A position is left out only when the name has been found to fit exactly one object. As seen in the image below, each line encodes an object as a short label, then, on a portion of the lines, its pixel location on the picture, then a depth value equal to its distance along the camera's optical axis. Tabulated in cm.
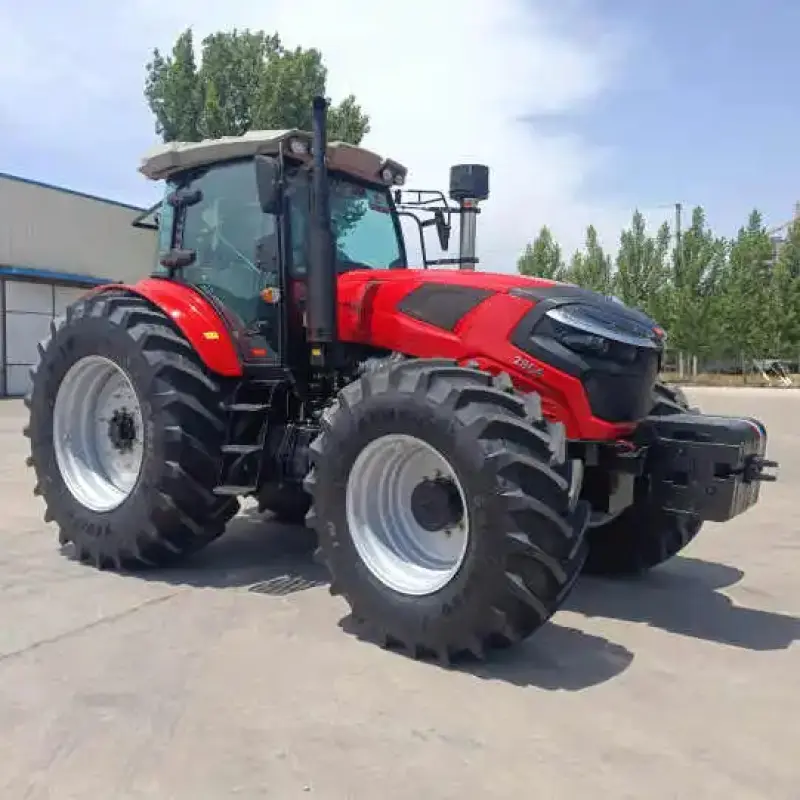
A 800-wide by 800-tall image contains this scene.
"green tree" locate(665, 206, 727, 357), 4288
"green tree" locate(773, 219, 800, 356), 4031
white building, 2314
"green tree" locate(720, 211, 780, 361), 4091
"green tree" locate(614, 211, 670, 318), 4819
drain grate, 505
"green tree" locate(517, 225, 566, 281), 5388
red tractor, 380
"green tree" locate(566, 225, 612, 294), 5081
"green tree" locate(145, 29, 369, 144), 3281
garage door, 2323
